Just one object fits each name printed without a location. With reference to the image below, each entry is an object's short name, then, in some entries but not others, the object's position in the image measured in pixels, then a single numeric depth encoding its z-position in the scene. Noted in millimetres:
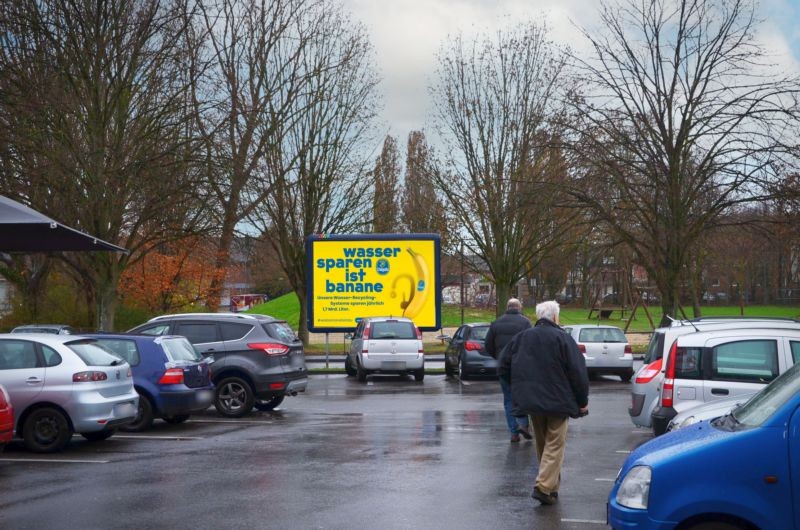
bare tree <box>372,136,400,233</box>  43031
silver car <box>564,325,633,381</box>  24828
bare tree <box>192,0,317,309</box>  26781
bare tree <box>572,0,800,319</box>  25625
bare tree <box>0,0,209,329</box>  23953
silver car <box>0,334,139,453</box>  12469
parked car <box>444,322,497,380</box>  25359
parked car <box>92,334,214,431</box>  14867
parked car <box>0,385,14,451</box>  10788
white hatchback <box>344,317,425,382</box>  25125
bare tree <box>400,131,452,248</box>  41125
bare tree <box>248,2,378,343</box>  38719
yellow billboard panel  32406
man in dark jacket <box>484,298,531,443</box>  13680
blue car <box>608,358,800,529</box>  5590
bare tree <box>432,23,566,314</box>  37219
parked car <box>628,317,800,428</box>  11062
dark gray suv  17125
